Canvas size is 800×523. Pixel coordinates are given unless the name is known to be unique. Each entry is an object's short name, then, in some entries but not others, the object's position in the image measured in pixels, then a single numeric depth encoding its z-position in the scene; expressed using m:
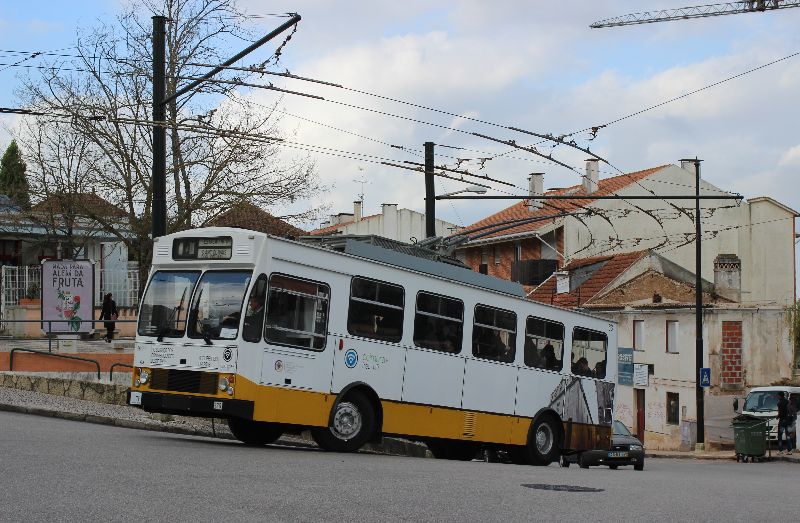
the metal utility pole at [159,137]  20.34
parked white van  41.95
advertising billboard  29.12
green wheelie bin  36.38
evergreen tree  57.62
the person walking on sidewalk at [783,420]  38.28
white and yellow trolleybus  15.73
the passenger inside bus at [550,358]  21.46
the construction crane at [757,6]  31.83
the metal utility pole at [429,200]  26.47
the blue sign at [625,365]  40.72
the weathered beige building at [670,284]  49.44
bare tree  34.41
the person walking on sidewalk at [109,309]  36.06
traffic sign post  41.91
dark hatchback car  27.52
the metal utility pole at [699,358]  42.00
